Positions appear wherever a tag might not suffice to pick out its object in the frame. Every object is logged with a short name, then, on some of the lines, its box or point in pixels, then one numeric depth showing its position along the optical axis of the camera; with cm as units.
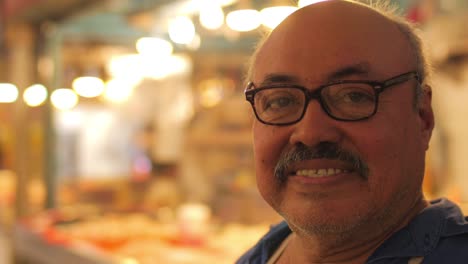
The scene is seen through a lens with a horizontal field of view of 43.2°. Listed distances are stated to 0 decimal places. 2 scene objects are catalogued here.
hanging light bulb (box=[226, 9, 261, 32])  355
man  101
